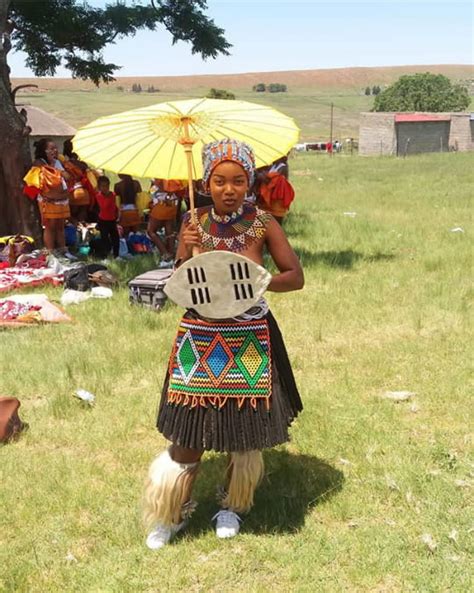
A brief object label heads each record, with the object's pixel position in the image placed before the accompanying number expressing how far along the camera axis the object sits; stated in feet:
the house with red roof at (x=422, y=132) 162.50
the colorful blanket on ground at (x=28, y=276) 29.91
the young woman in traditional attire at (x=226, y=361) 10.74
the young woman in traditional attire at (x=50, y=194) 33.71
